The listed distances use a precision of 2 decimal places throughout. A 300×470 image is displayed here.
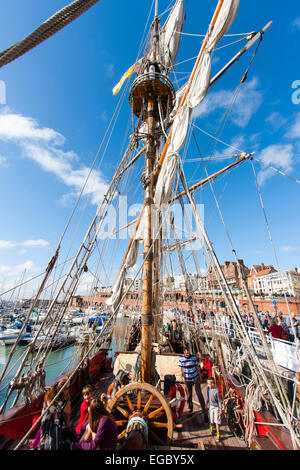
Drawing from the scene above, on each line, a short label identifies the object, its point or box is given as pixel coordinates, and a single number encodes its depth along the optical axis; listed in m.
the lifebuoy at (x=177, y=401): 4.12
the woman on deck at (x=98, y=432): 2.45
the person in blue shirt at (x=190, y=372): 4.59
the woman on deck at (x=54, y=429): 2.50
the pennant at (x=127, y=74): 10.76
